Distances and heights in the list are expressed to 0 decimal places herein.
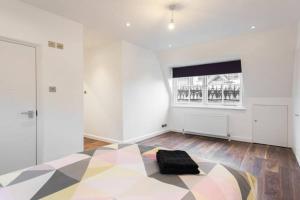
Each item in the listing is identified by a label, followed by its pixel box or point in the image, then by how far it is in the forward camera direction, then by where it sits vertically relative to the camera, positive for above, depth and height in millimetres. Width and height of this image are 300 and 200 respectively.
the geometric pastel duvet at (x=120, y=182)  1025 -570
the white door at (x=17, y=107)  2367 -142
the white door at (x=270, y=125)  3977 -647
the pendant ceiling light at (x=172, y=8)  2539 +1327
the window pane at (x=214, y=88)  4949 +259
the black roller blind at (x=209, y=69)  4410 +781
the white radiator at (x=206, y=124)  4652 -766
